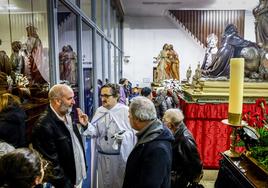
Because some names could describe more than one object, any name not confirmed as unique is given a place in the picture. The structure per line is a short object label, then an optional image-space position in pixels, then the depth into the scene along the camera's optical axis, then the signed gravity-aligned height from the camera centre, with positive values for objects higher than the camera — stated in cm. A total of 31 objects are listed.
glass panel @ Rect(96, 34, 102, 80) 579 +36
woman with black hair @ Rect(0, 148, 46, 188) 112 -42
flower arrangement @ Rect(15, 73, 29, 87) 207 -7
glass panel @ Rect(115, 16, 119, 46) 1000 +172
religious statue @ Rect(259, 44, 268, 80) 401 +8
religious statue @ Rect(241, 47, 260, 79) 418 +12
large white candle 189 -14
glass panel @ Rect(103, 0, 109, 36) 697 +143
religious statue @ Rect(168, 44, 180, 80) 1012 +30
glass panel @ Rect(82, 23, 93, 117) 443 +8
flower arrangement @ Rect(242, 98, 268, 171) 177 -43
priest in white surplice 262 -67
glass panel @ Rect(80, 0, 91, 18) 434 +113
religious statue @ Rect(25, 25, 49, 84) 226 +11
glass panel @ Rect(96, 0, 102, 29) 606 +129
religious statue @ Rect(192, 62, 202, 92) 436 -14
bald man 188 -50
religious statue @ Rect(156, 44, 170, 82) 1008 +27
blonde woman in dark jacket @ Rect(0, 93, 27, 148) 171 -32
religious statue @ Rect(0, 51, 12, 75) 193 +6
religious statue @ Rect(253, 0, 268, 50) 333 +63
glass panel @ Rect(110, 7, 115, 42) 861 +156
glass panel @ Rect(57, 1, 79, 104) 307 +32
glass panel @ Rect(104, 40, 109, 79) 674 +29
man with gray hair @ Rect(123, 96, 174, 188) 162 -50
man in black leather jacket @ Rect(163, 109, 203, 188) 249 -84
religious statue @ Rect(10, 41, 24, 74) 206 +11
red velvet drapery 425 -92
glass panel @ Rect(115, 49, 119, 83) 945 +15
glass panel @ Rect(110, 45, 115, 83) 836 +26
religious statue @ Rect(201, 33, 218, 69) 509 +40
